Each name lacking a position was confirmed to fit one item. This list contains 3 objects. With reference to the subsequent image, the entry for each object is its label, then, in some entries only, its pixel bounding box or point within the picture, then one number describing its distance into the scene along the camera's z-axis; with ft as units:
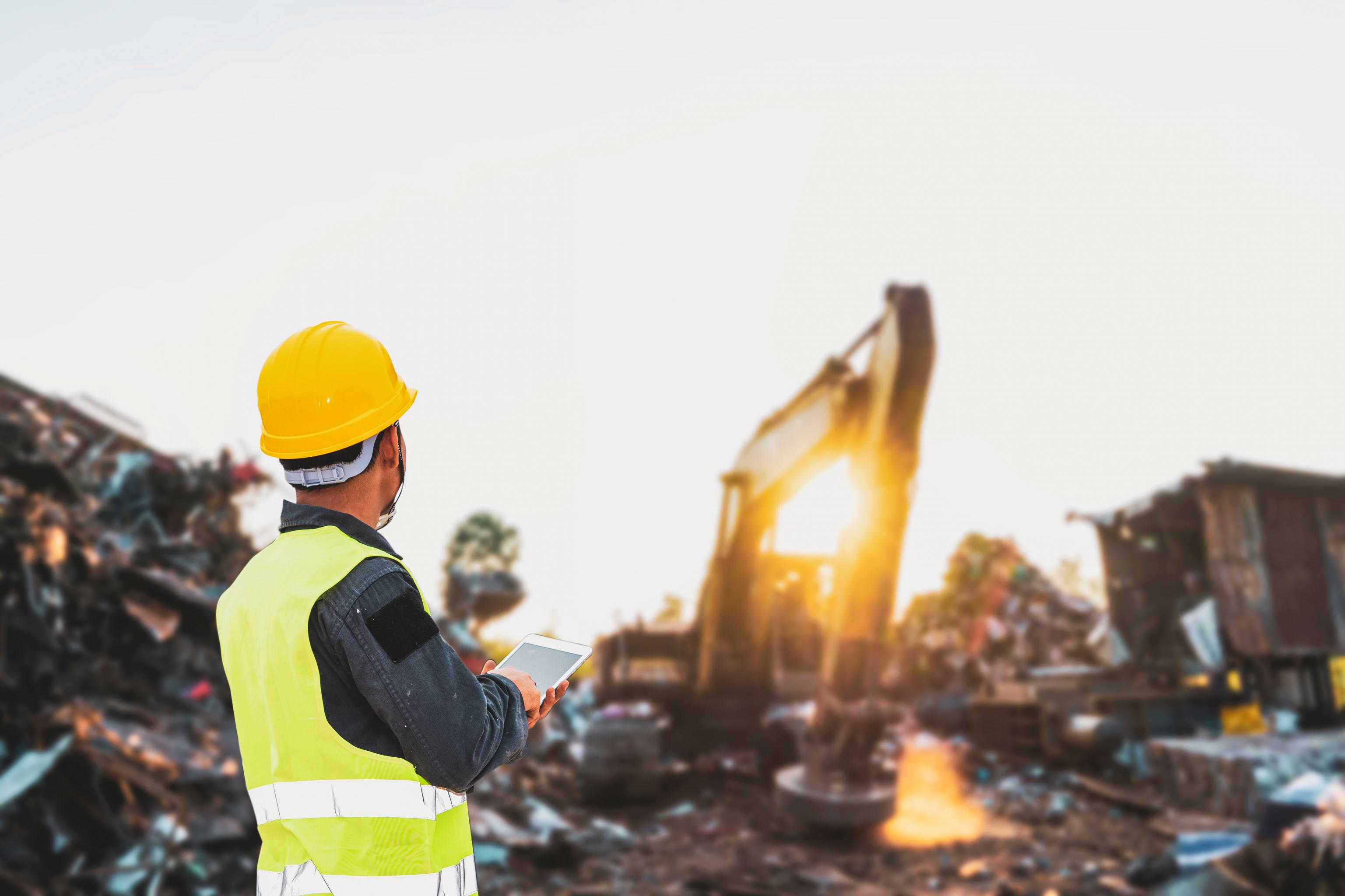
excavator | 20.33
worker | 3.84
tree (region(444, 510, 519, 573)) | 149.48
